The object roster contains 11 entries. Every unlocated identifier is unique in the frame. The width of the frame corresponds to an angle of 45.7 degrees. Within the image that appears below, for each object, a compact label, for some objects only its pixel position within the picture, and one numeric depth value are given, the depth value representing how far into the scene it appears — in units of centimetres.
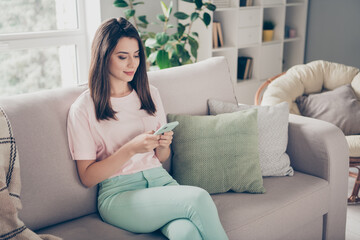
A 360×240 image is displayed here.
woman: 144
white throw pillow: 195
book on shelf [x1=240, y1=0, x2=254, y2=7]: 380
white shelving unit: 365
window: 280
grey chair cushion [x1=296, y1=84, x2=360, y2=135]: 273
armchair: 279
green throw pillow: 180
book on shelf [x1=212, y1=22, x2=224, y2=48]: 366
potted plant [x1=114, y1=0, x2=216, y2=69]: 286
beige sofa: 151
